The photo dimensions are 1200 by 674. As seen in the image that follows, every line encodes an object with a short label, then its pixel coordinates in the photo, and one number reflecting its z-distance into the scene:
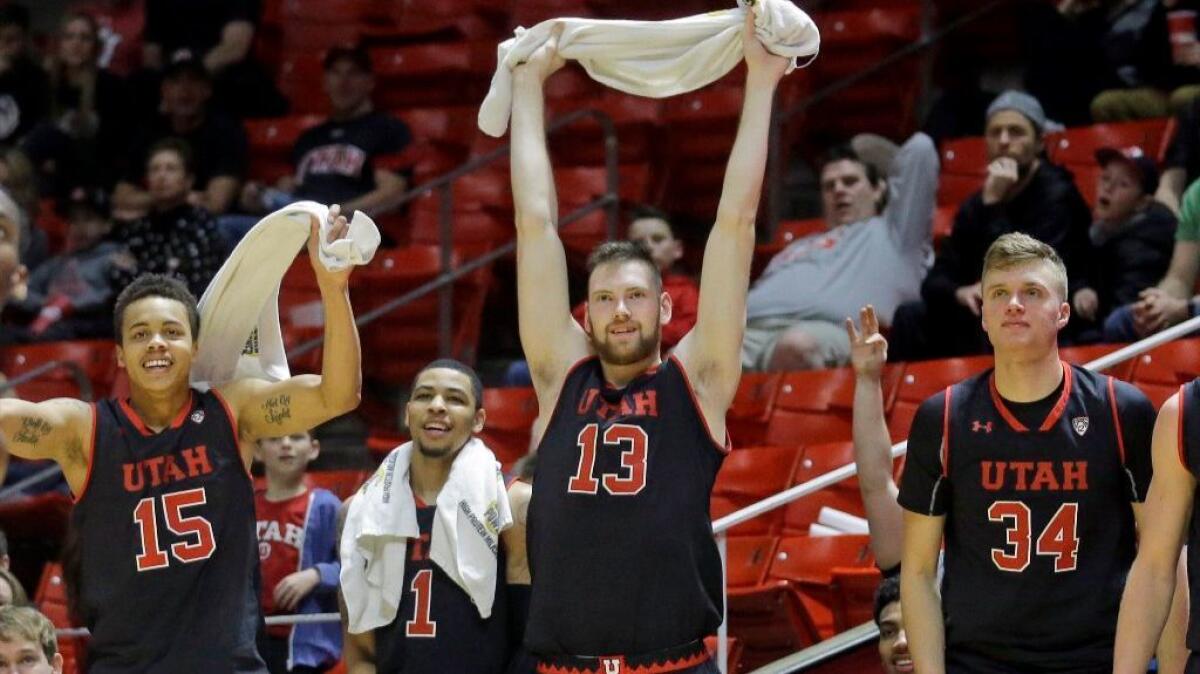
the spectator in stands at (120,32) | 21.11
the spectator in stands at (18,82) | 20.15
